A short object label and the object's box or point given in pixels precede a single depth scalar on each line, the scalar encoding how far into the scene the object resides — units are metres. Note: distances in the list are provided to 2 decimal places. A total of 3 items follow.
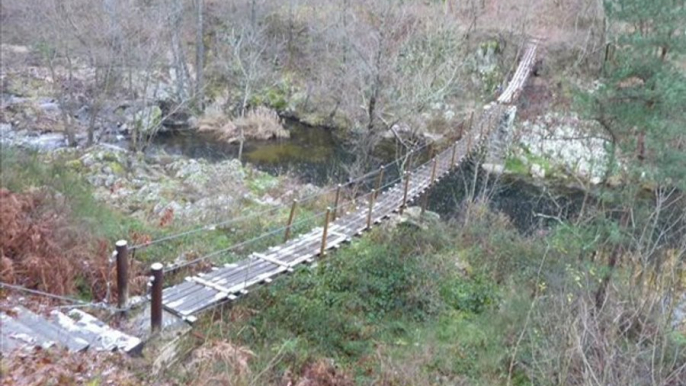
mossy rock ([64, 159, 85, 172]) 11.47
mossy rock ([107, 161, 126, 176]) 12.41
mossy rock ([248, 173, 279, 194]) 12.66
